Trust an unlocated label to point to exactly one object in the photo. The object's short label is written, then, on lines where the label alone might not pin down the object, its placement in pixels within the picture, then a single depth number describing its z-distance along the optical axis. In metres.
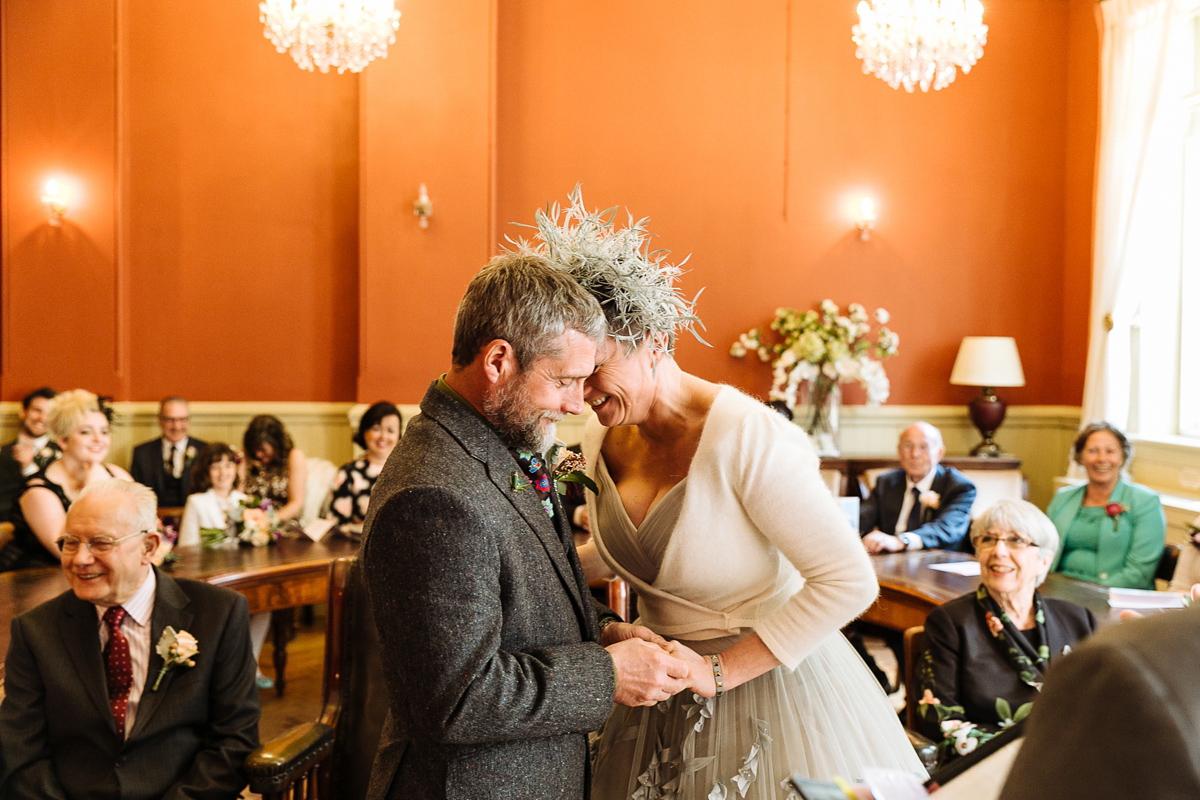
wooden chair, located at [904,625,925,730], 2.84
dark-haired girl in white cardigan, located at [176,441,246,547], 4.38
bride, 1.64
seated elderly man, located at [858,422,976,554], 4.47
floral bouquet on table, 4.14
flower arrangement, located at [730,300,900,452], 5.82
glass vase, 5.89
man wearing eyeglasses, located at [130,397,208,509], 5.72
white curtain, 5.56
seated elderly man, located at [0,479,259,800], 2.19
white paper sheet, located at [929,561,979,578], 3.65
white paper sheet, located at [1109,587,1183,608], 2.84
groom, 1.25
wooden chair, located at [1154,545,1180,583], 3.89
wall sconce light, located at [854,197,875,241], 6.23
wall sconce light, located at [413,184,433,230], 5.71
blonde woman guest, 3.92
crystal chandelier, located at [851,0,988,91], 4.70
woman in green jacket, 4.03
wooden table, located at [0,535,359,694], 3.31
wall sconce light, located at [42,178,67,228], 6.02
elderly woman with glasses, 2.55
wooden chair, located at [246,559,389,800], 2.11
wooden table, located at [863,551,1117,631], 3.25
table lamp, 5.98
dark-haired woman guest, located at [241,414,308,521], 5.38
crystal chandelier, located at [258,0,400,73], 4.64
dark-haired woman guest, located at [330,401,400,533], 4.83
